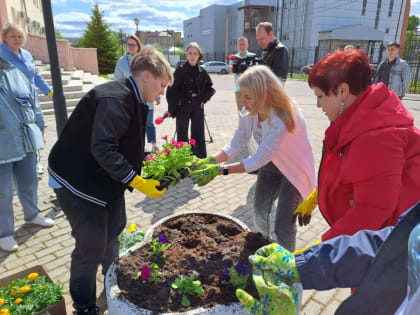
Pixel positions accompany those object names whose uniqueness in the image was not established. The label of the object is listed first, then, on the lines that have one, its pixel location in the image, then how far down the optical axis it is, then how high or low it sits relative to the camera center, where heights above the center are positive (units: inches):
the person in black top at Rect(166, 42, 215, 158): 211.6 -21.7
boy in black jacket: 70.6 -22.5
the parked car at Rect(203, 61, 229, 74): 1252.5 -11.0
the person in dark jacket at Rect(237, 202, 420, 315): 38.6 -27.0
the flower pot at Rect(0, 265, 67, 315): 77.9 -60.3
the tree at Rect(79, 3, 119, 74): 954.8 +67.1
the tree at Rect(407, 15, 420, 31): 2476.6 +366.3
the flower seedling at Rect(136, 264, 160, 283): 75.3 -51.2
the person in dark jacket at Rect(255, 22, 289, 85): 213.2 +9.3
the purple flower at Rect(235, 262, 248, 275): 75.4 -48.6
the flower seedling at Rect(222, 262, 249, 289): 74.9 -50.3
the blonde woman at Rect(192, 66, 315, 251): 95.4 -26.6
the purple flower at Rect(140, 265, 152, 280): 75.2 -49.5
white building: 1440.7 +208.7
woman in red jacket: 54.4 -14.8
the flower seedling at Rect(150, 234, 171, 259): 86.8 -50.8
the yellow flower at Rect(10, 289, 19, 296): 78.4 -56.9
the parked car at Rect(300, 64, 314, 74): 1108.5 -17.2
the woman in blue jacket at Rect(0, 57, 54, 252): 115.3 -30.3
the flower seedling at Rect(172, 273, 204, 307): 73.1 -51.5
